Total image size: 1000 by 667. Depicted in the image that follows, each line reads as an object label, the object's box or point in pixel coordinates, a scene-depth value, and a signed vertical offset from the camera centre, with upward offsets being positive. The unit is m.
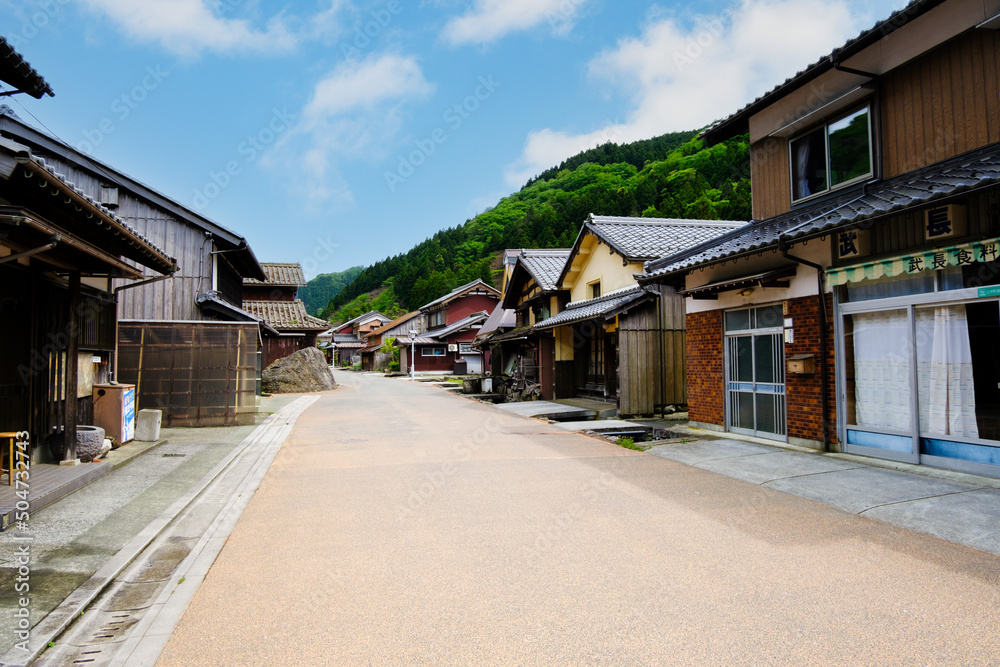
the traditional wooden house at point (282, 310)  28.75 +2.48
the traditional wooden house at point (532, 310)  22.39 +2.12
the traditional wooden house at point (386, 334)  62.59 +2.87
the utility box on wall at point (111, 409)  10.12 -0.84
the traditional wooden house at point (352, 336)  84.51 +3.56
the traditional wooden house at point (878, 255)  6.94 +1.46
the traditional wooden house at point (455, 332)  47.38 +2.24
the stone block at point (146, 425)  11.11 -1.23
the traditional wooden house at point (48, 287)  6.29 +0.98
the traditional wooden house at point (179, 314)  13.63 +1.37
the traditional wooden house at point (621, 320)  14.84 +1.11
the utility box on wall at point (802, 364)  8.98 -0.08
